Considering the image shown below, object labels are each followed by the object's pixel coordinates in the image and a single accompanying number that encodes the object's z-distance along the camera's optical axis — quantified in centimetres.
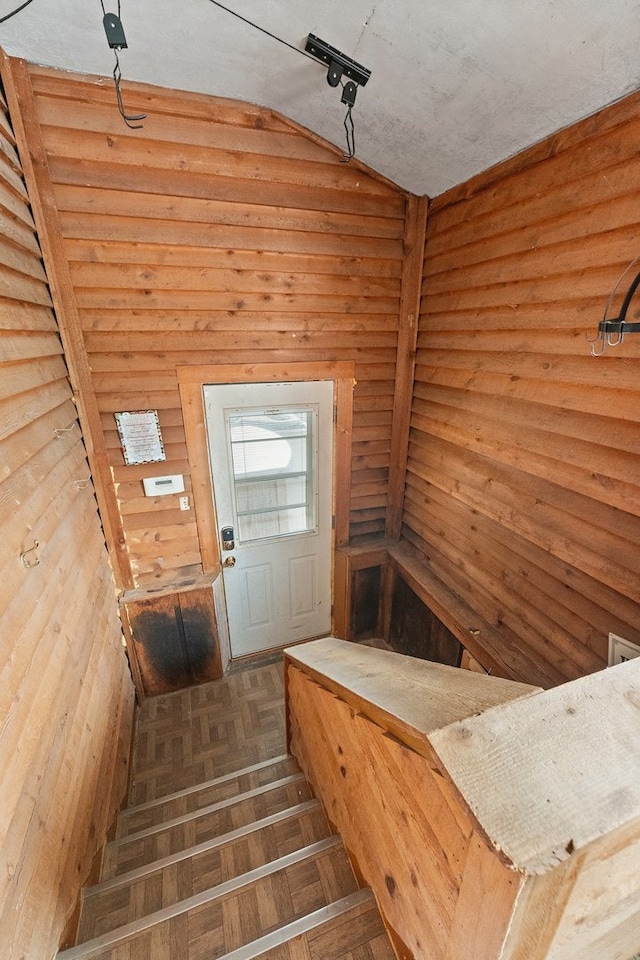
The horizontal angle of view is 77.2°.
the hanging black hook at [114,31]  121
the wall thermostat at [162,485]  235
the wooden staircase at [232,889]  126
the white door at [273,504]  248
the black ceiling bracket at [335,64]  143
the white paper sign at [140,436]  221
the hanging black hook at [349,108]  154
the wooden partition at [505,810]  54
